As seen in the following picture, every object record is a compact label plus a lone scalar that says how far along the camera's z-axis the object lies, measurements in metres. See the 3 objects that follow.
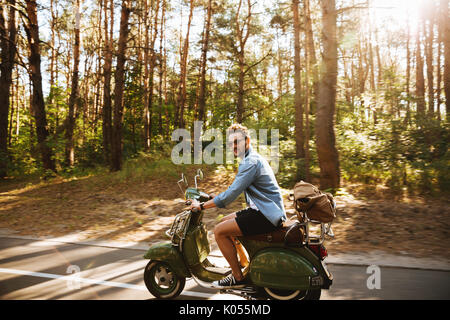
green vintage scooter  3.20
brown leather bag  3.16
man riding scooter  3.38
